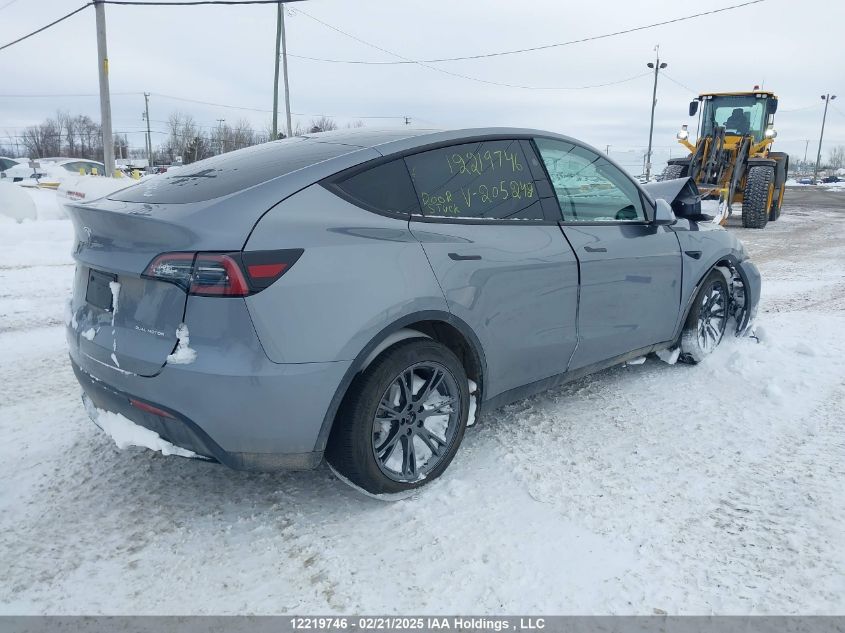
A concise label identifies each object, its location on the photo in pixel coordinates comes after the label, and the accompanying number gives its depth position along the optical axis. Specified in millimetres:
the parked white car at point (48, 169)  24158
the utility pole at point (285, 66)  28906
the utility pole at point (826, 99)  78312
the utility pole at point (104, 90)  16047
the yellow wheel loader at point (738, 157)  14141
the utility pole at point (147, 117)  68181
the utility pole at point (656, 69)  40816
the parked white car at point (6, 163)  27144
